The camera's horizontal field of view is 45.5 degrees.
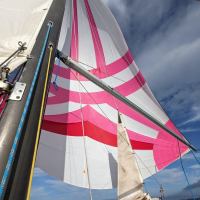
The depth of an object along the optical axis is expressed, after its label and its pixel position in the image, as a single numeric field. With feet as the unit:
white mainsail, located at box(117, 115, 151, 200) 14.98
